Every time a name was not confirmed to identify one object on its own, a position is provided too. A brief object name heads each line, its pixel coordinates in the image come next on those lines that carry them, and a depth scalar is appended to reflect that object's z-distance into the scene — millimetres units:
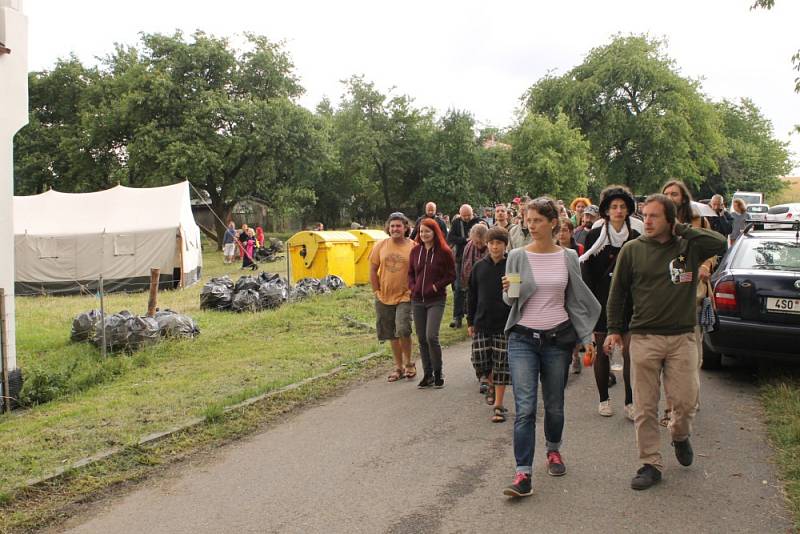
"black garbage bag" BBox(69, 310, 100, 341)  9836
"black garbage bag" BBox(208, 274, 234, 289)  14609
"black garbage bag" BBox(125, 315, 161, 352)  9430
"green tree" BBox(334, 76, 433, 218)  51125
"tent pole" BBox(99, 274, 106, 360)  8898
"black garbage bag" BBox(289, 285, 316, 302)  14062
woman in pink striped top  4211
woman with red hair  6906
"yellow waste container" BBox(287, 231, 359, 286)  16141
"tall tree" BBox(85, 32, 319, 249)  35719
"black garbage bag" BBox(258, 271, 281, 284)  14809
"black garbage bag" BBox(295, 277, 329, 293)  14703
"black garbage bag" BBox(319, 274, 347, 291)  15341
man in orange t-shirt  7242
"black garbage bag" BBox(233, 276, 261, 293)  14320
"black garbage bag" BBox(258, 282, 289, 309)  13859
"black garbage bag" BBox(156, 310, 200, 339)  10062
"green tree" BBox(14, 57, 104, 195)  40812
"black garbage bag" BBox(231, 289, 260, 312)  13609
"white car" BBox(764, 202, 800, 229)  30894
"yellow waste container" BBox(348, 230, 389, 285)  17312
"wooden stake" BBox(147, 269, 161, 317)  10227
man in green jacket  4160
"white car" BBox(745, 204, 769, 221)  36303
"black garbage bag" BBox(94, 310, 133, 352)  9281
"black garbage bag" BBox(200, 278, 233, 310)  13930
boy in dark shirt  5848
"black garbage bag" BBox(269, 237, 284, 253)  31262
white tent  20859
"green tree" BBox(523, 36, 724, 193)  47000
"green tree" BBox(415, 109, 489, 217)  49312
